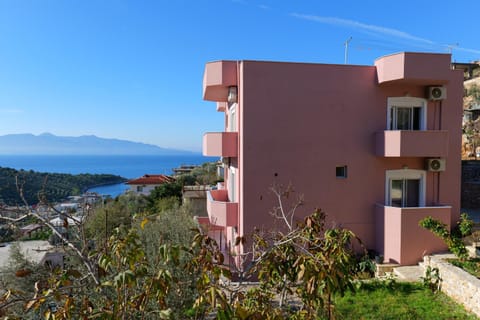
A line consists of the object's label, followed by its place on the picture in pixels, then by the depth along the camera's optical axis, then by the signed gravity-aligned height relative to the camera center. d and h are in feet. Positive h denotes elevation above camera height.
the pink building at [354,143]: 38.91 +1.05
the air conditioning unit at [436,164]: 41.11 -1.88
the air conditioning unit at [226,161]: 49.93 -1.82
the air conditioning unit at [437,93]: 40.40 +8.03
